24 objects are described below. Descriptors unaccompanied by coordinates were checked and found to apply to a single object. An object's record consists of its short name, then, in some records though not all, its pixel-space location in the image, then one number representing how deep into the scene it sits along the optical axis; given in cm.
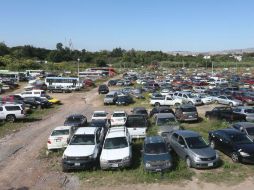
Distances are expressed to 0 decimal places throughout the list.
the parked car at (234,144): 1168
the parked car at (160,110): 2072
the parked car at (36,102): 2749
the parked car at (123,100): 2929
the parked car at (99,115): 1959
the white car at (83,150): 1136
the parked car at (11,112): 2126
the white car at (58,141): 1408
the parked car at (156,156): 1080
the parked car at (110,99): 2987
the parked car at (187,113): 1996
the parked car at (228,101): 2707
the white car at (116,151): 1122
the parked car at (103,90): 3880
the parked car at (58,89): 4062
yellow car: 3080
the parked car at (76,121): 1777
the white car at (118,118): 1847
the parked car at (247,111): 1936
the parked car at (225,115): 1929
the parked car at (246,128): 1449
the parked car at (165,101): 2772
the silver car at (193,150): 1122
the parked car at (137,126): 1536
